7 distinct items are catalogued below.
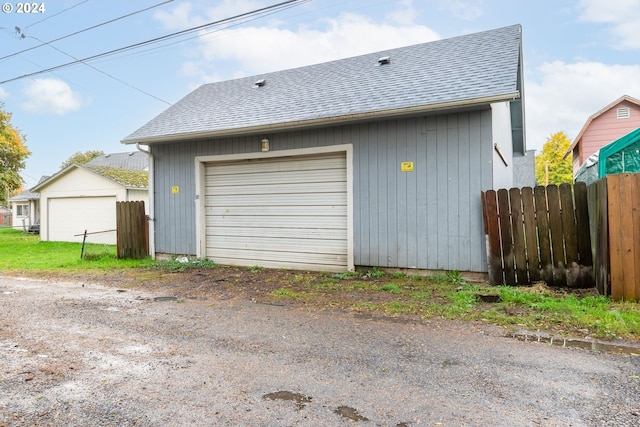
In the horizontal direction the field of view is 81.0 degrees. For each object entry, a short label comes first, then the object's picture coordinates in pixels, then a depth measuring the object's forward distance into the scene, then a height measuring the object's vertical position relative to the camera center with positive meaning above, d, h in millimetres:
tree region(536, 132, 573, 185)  26219 +4198
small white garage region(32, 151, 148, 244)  14047 +1306
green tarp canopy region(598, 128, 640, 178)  5996 +1008
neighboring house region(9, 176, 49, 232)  24512 +1789
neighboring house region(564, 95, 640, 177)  14844 +3717
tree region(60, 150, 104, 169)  45031 +9265
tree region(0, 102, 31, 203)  19422 +4118
